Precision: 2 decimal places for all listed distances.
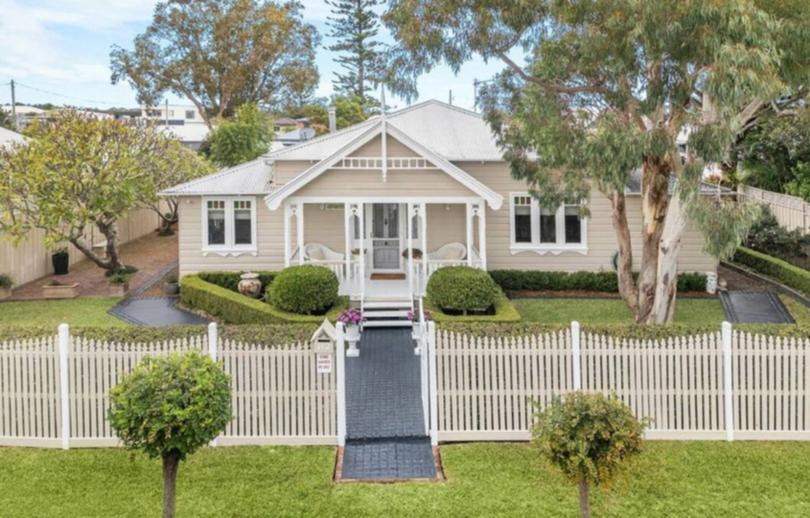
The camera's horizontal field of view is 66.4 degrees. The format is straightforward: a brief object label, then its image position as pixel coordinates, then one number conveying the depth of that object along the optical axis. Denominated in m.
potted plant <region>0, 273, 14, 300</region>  18.45
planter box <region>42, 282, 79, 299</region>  18.55
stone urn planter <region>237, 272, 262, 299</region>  17.61
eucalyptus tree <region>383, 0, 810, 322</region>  10.52
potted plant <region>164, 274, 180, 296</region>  19.08
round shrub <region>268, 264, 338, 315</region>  14.79
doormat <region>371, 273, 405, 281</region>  19.06
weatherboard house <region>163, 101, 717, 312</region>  19.39
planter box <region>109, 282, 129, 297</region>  19.19
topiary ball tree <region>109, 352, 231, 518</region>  6.07
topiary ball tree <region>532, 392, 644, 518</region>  5.82
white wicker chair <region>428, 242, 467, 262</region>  19.31
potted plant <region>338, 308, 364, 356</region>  13.57
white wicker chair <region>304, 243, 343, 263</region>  19.00
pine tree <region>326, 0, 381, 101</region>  52.59
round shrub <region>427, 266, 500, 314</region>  14.58
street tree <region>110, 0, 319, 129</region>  46.25
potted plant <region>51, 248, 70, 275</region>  21.50
